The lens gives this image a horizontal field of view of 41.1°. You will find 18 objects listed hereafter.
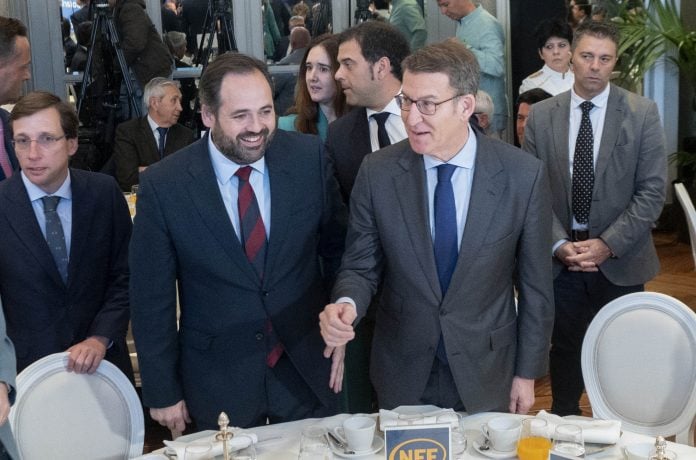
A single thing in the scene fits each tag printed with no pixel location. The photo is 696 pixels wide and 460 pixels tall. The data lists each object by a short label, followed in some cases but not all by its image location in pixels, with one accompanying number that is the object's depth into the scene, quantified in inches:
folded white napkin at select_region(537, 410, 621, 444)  77.7
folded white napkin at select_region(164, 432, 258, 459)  76.4
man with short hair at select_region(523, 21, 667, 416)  131.5
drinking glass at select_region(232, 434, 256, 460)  74.7
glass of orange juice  72.4
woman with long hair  137.8
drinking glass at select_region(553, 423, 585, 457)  73.9
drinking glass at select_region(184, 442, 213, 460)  76.0
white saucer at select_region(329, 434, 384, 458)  77.6
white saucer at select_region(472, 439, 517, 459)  76.8
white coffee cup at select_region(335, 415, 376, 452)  77.4
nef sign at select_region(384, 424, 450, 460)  70.7
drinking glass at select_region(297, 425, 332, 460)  76.4
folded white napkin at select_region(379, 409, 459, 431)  72.4
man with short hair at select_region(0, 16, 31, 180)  128.3
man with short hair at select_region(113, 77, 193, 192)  234.1
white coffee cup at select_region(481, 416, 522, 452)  77.0
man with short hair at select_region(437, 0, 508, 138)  221.5
